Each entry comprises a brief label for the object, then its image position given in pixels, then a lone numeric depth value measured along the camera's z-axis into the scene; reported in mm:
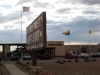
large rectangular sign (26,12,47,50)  13796
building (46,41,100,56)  46139
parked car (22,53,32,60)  34501
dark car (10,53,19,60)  33786
